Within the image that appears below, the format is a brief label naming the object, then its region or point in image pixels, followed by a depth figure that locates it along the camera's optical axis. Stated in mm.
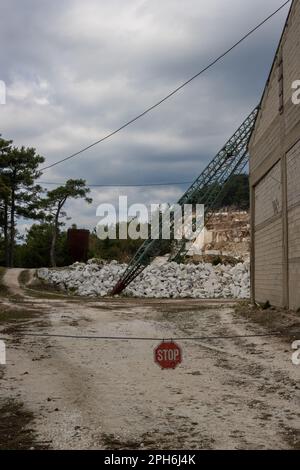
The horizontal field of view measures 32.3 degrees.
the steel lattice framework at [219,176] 39000
